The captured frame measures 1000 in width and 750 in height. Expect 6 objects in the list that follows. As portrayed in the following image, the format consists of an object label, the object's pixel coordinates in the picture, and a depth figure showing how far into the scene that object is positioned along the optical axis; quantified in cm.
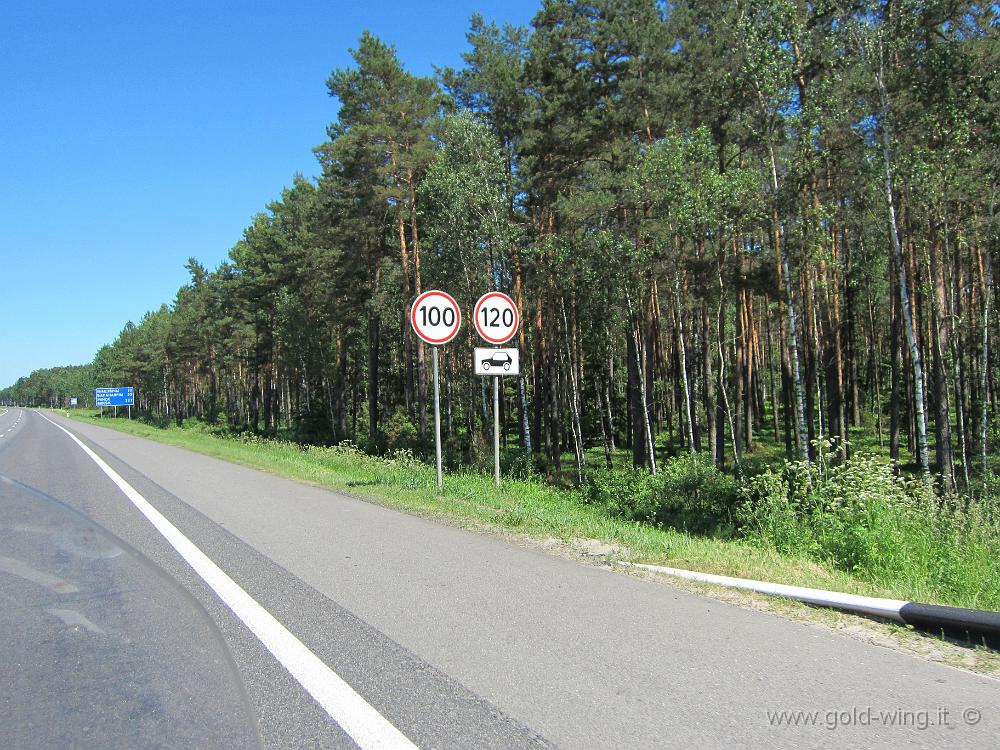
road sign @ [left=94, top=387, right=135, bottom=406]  8306
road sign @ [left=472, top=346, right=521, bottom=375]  1121
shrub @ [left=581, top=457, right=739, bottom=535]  1595
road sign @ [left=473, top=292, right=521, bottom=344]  1134
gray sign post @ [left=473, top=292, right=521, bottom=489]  1127
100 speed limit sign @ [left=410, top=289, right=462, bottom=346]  1137
